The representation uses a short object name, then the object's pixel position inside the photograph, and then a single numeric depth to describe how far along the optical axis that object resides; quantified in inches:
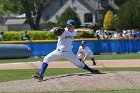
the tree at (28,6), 2596.0
